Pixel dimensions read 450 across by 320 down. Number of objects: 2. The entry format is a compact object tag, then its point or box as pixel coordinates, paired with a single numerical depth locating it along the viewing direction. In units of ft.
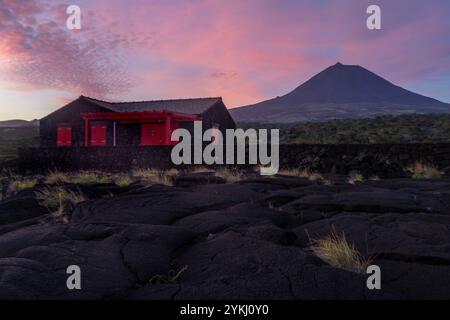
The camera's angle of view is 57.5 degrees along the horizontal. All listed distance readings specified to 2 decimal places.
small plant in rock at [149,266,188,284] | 14.93
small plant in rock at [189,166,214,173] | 56.40
